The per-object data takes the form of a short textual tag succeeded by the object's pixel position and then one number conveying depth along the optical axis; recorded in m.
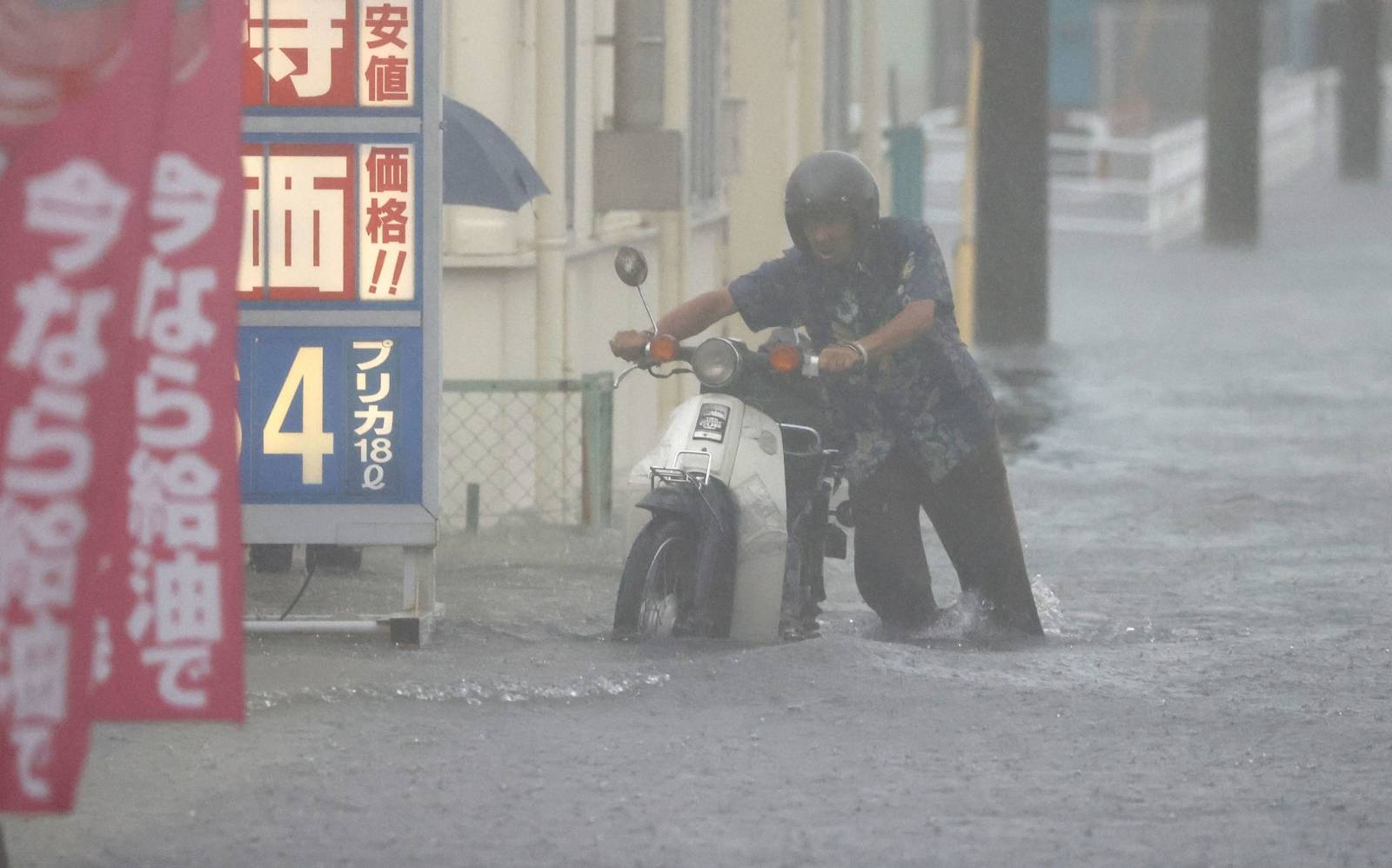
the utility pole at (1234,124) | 59.84
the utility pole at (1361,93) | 88.12
